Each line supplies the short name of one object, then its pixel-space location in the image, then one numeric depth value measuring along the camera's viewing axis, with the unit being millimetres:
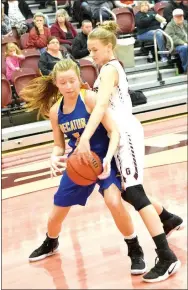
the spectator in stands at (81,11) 9266
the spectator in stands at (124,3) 9880
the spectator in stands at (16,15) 8469
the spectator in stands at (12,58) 7281
